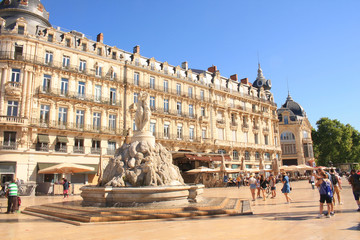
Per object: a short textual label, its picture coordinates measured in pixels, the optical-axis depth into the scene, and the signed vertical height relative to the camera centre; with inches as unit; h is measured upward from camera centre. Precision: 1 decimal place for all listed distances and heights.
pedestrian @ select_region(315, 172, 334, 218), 317.4 -26.1
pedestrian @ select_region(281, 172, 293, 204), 499.2 -31.8
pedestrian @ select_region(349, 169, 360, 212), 364.5 -18.3
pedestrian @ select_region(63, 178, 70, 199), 688.5 -35.9
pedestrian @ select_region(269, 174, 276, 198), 608.4 -33.7
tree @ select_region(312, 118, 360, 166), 2228.7 +192.6
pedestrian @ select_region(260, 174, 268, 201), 567.2 -28.0
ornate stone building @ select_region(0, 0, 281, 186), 963.3 +288.2
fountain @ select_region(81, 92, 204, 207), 389.1 -10.4
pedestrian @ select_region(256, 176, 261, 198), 623.8 -34.9
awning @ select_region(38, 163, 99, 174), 950.9 +24.3
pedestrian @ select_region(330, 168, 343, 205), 419.5 -18.8
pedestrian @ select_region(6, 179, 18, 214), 409.7 -34.0
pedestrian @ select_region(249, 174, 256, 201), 560.1 -32.3
